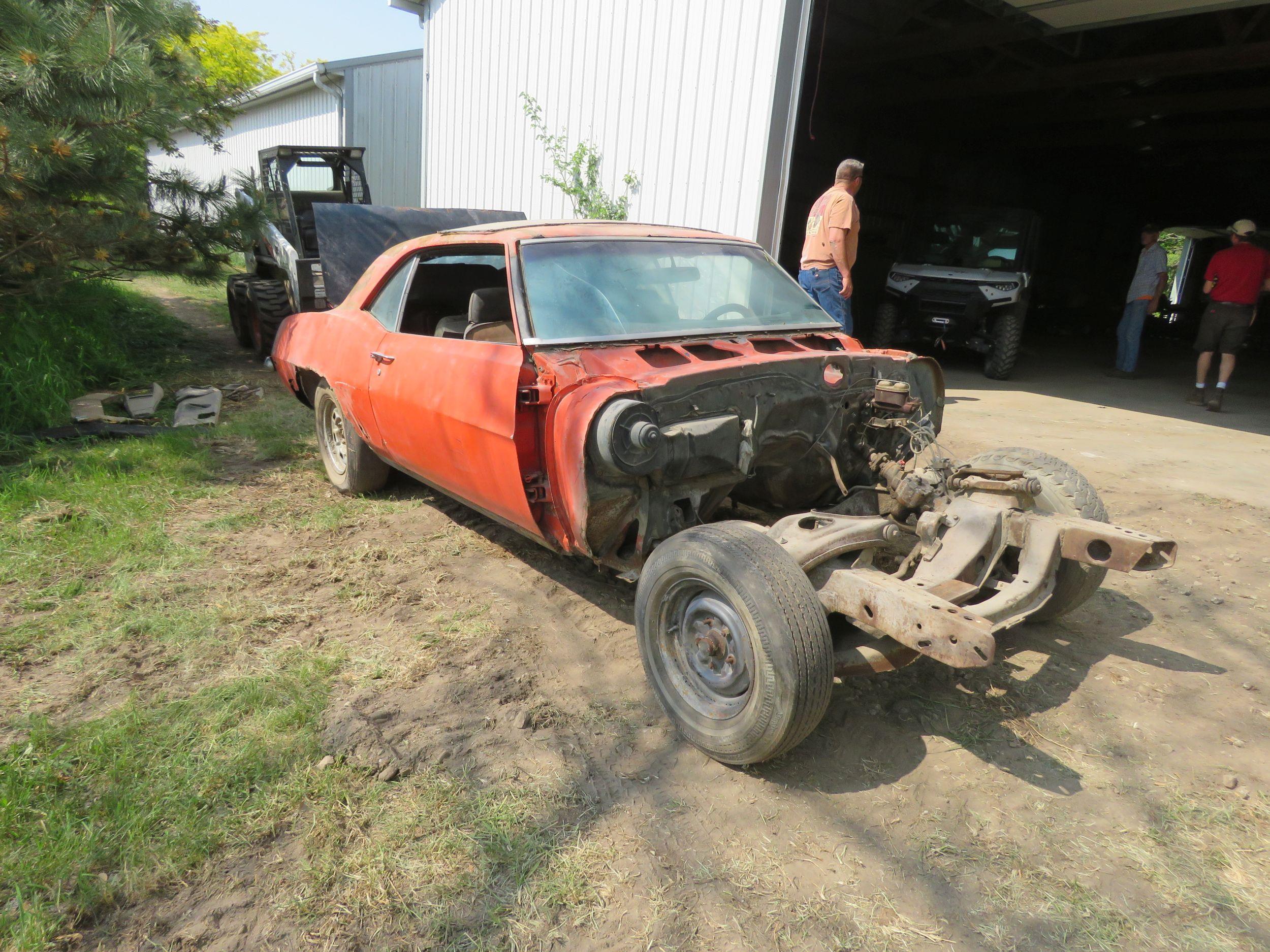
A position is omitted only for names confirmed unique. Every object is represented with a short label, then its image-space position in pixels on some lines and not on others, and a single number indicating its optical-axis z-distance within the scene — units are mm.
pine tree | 5039
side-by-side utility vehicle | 10312
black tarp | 7637
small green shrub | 8789
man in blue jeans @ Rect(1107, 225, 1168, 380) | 10352
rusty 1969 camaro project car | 2621
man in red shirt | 8961
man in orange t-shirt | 6871
